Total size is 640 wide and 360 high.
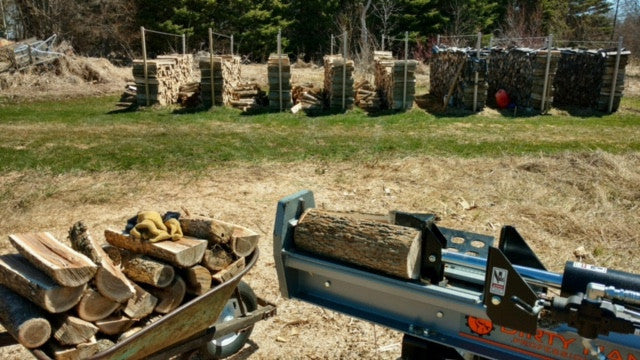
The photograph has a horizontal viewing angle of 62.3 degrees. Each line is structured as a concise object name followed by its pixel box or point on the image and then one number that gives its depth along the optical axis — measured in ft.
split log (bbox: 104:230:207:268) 10.19
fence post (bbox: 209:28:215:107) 47.90
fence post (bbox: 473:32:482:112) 48.64
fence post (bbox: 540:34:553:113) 48.39
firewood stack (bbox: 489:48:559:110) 49.62
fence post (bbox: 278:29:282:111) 47.09
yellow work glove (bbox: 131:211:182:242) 10.62
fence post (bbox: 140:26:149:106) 46.80
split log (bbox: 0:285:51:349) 8.63
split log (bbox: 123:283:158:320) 9.81
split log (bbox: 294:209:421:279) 8.06
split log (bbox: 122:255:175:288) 9.95
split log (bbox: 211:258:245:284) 10.77
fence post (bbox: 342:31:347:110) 46.88
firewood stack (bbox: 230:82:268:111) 49.52
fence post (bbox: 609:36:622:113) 50.10
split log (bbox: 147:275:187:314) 10.32
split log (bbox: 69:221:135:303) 9.34
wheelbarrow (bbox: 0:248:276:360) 9.16
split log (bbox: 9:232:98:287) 8.77
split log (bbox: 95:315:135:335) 9.45
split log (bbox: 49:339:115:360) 8.76
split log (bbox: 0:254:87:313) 8.76
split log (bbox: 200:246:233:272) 10.84
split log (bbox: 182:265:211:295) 10.43
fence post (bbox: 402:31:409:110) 46.85
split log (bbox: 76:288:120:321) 9.24
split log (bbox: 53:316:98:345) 8.90
